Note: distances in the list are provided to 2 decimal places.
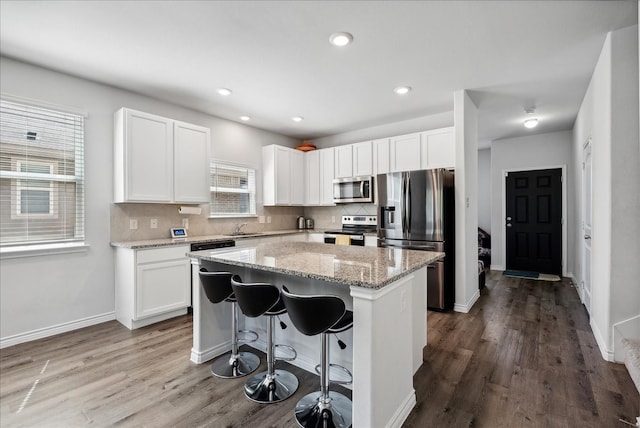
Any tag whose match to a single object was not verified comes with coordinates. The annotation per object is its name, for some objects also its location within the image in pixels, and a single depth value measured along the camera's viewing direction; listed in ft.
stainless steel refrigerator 12.14
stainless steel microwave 15.81
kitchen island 5.08
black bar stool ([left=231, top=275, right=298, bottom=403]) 6.29
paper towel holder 13.27
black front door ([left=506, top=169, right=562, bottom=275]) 18.49
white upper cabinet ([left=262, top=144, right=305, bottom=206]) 16.97
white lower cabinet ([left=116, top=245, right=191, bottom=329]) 10.51
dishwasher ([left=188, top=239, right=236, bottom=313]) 12.11
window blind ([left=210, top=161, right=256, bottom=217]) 15.20
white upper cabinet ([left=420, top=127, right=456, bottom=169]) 13.32
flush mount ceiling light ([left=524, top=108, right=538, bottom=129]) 15.21
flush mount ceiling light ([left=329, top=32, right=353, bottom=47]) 8.06
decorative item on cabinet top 18.73
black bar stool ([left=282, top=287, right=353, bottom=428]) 5.24
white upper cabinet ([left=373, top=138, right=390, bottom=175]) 15.24
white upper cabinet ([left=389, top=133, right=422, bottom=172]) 14.26
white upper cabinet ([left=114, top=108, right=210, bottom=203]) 11.02
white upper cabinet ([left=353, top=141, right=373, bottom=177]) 15.88
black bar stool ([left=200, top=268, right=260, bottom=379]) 7.26
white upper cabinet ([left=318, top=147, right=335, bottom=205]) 17.54
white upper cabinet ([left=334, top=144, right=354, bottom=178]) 16.70
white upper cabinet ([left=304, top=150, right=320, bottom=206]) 18.22
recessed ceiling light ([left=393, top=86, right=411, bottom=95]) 11.61
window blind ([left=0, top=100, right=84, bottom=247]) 9.30
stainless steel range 15.12
